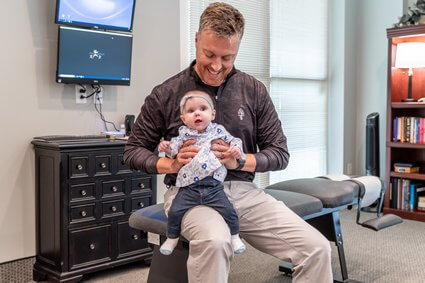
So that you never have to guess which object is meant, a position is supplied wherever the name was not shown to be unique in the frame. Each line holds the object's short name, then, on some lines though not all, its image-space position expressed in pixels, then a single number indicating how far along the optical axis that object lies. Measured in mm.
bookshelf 4090
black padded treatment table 1876
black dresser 2555
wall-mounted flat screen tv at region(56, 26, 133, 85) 2717
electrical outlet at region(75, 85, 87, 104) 2904
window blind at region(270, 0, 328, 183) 4355
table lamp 4051
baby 1586
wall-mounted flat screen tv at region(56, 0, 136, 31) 2697
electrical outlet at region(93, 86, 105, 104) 2990
